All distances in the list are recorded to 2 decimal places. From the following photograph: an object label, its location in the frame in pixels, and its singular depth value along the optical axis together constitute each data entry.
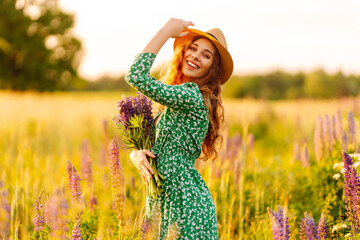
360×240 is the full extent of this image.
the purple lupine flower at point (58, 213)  2.45
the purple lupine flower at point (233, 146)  5.17
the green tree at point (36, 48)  29.86
